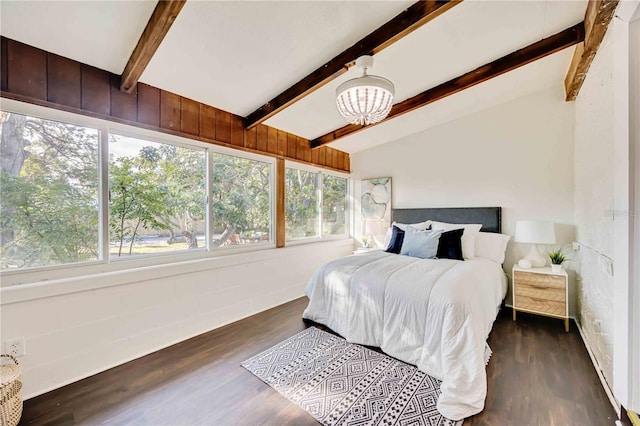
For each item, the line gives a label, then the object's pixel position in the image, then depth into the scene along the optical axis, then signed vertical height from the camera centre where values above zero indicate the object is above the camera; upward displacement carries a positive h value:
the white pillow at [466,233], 3.31 -0.27
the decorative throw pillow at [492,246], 3.30 -0.42
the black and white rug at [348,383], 1.64 -1.23
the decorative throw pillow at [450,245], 3.14 -0.39
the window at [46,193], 1.82 +0.15
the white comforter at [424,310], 1.73 -0.82
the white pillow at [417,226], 3.83 -0.20
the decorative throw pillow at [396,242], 3.57 -0.40
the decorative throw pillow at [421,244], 3.14 -0.38
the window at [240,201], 3.05 +0.14
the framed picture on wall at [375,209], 4.60 +0.06
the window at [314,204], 4.02 +0.14
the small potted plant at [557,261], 2.89 -0.53
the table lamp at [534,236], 2.90 -0.26
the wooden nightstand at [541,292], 2.74 -0.85
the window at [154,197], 2.30 +0.14
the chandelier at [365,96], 1.92 +0.85
